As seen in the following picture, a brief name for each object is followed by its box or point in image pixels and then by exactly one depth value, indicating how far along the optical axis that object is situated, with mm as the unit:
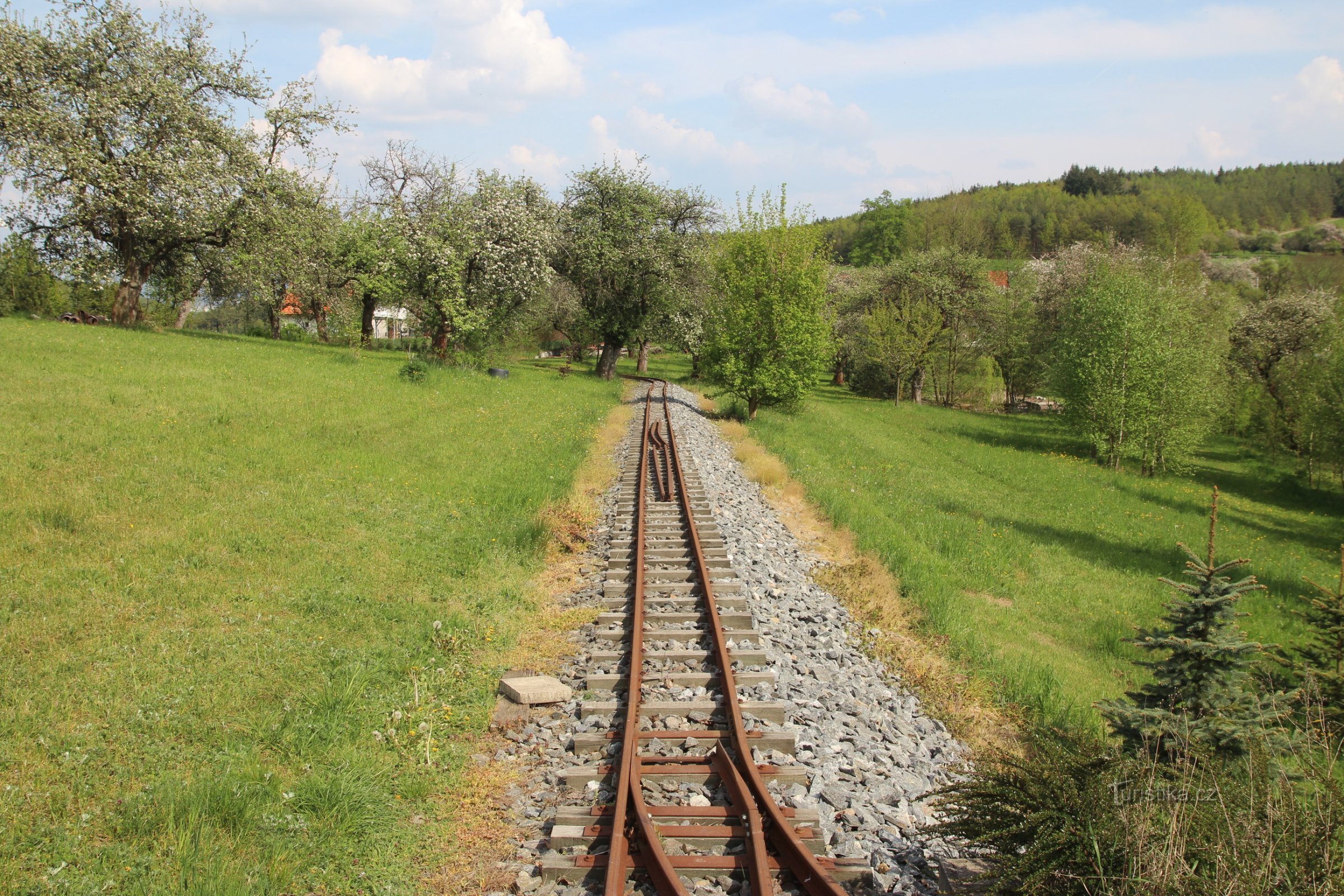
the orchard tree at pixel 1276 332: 44469
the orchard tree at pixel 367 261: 34250
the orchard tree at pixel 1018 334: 56625
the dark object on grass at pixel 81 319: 33812
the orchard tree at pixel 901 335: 53938
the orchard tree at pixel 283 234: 30781
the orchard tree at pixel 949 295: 57531
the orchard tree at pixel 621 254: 41812
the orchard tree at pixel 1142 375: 33094
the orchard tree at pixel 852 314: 62375
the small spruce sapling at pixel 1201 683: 5930
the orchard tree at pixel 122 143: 25516
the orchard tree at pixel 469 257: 33812
